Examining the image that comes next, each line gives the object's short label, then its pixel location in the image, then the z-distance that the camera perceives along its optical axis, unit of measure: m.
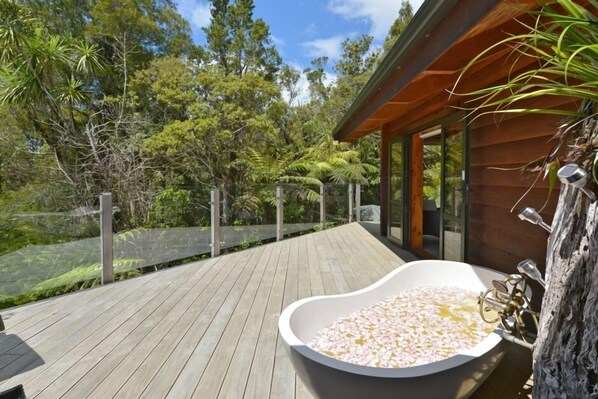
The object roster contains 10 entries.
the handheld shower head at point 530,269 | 1.33
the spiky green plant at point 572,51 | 0.82
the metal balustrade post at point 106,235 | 3.45
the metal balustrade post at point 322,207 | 7.61
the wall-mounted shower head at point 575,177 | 0.84
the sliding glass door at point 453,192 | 3.36
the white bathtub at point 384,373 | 1.35
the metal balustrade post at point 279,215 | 6.24
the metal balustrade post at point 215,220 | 4.76
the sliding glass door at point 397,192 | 5.36
